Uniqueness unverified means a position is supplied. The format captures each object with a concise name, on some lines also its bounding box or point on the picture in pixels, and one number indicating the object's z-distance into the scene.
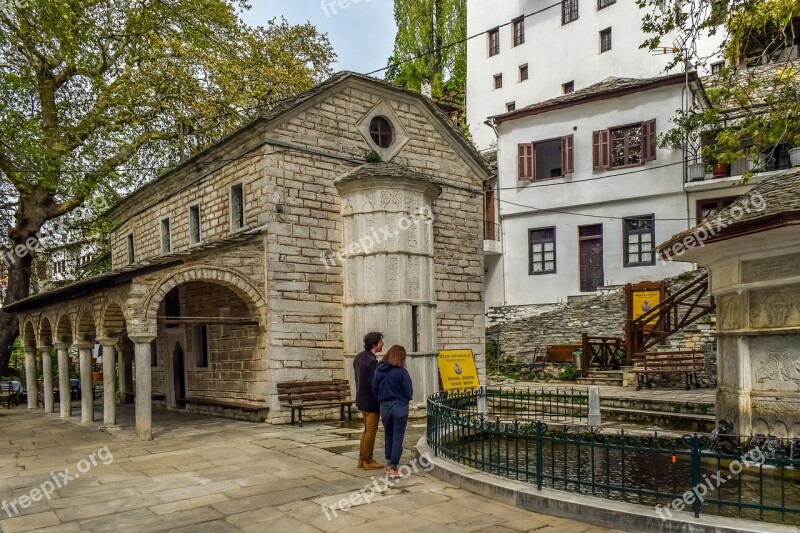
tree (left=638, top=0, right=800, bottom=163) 8.01
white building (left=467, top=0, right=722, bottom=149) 28.19
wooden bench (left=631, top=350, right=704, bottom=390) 14.15
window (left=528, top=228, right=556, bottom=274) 23.39
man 7.10
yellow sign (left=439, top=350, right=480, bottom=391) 13.71
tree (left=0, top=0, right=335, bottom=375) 19.05
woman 6.67
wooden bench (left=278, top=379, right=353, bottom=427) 11.33
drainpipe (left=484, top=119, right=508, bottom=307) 24.25
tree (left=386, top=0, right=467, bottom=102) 36.28
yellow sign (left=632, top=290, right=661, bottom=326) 17.59
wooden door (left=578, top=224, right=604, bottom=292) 22.47
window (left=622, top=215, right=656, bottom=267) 21.34
